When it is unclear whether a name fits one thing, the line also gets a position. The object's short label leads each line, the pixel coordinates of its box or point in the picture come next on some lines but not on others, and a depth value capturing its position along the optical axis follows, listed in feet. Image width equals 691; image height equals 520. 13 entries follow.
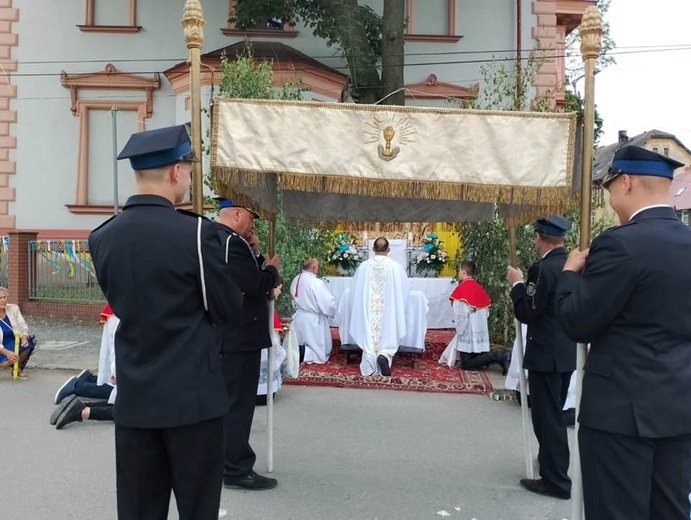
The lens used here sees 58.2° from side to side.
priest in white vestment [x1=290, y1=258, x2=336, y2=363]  30.30
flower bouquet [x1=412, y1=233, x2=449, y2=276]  38.32
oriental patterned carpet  26.02
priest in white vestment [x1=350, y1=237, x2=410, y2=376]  28.45
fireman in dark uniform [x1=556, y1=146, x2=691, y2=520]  8.59
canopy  12.12
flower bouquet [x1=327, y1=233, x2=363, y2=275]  37.55
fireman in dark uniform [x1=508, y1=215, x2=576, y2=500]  13.93
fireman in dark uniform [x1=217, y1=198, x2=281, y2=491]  14.32
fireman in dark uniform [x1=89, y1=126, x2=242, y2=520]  8.21
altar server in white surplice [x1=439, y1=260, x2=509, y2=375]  28.81
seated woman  26.84
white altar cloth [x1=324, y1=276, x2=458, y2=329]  36.36
